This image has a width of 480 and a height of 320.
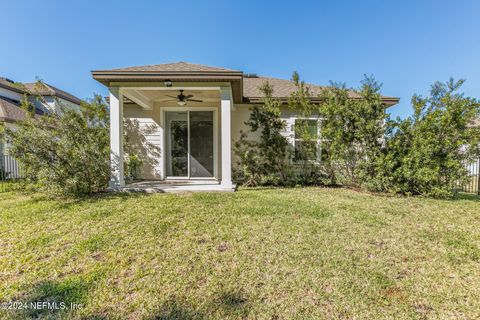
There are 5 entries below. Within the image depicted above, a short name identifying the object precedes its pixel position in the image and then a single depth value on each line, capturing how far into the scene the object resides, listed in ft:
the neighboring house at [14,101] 22.34
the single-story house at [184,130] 27.55
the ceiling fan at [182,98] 23.81
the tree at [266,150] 24.53
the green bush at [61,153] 18.45
